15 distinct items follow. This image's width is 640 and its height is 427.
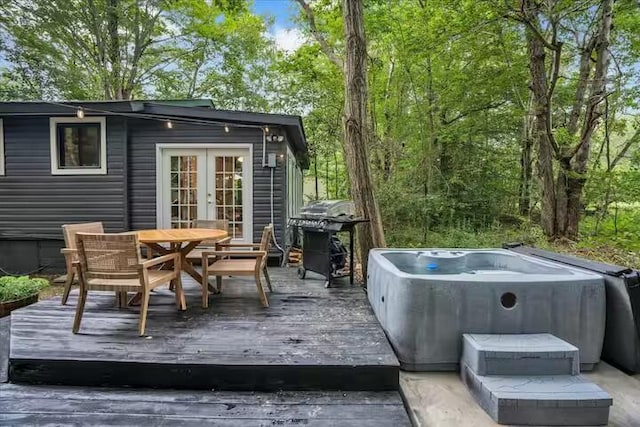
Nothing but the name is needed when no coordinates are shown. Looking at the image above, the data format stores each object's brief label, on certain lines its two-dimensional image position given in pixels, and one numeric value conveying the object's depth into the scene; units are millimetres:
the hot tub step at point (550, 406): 1922
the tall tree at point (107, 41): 10023
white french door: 5707
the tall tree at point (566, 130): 6051
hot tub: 2527
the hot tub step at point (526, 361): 2211
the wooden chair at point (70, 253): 3370
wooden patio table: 3320
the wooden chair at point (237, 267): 3371
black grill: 4148
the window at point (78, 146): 5645
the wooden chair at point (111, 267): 2705
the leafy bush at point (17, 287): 3761
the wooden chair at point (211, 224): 4531
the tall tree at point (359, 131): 4535
